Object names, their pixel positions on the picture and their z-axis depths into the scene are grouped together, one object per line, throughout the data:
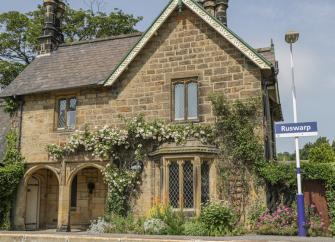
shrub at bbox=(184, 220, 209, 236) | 12.62
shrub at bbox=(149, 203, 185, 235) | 12.80
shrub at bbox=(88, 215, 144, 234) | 13.78
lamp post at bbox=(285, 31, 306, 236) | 12.34
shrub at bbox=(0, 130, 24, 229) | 17.09
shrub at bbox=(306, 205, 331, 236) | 12.88
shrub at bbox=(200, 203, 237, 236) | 12.77
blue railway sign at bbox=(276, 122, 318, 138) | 12.20
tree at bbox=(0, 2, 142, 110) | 32.34
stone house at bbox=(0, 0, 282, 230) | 14.74
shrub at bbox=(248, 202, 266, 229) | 13.76
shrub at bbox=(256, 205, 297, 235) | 12.96
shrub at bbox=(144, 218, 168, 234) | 12.91
